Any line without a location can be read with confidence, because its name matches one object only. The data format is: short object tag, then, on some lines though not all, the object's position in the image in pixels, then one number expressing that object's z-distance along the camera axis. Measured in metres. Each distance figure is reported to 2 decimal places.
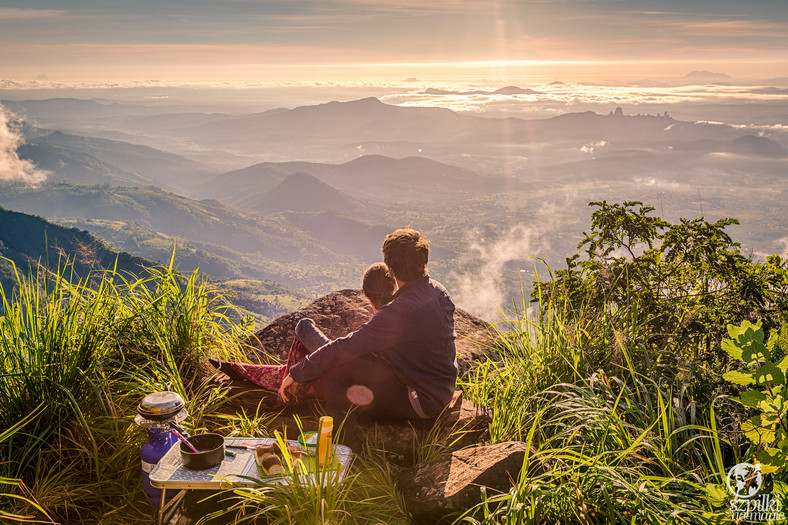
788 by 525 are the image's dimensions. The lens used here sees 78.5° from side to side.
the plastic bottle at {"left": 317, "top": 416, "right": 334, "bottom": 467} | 2.90
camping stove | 3.22
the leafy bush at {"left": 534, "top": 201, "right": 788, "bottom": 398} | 4.05
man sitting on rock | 3.65
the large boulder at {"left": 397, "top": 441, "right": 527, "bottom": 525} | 2.75
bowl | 3.05
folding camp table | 2.92
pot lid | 3.23
